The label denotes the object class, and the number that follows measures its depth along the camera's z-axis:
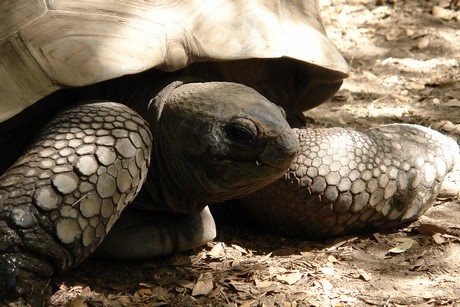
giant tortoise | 5.37
